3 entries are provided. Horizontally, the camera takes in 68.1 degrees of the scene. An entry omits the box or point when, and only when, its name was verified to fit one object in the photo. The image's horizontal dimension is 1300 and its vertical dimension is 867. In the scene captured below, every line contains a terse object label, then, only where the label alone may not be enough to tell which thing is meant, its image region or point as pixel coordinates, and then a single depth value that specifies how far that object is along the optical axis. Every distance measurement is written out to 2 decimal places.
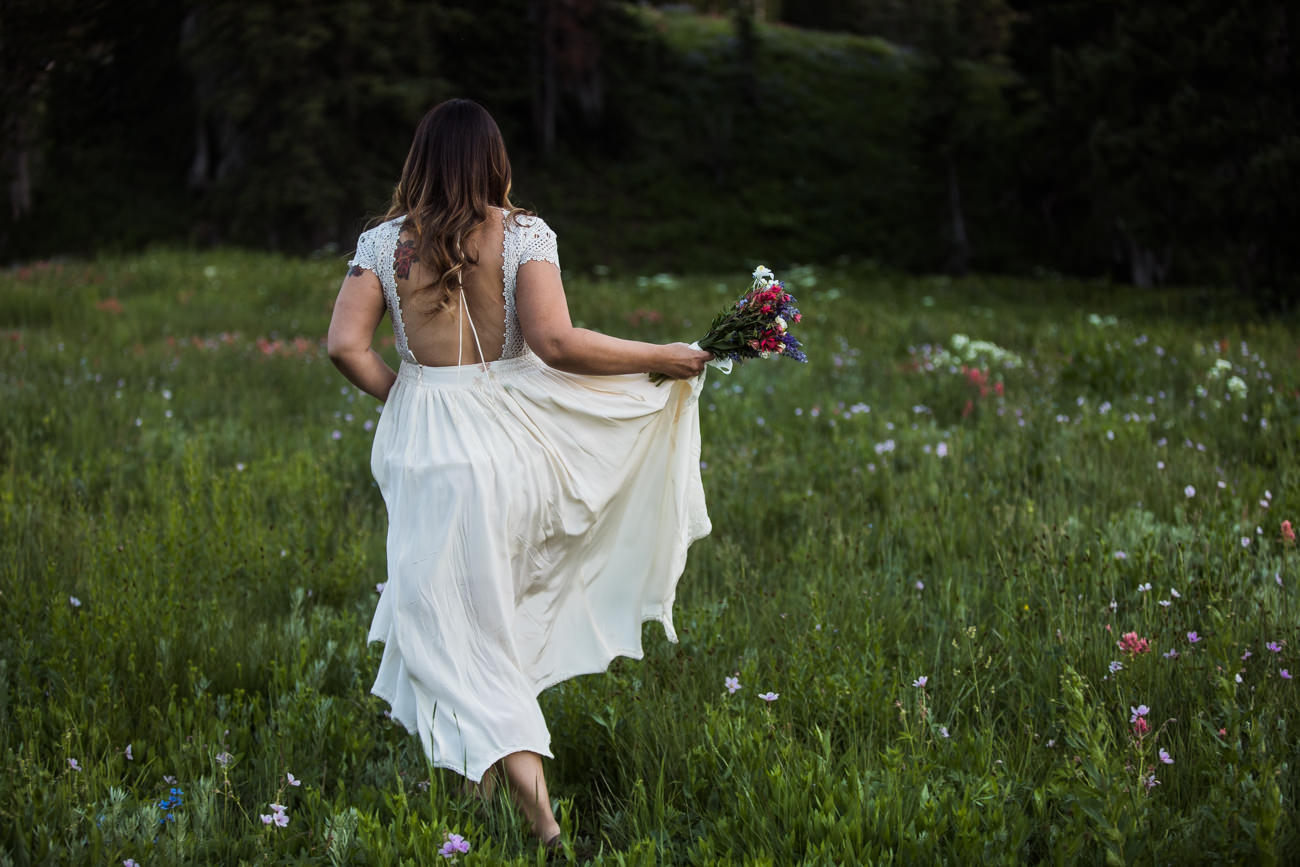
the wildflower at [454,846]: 2.46
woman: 2.96
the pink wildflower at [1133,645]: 3.29
